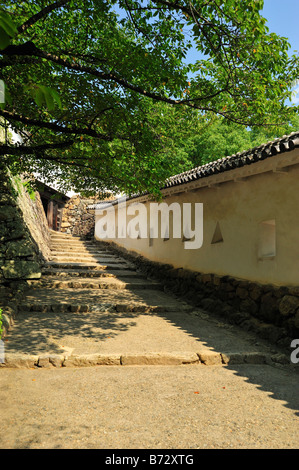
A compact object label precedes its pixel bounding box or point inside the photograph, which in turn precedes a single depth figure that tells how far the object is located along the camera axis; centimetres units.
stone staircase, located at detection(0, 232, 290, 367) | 502
